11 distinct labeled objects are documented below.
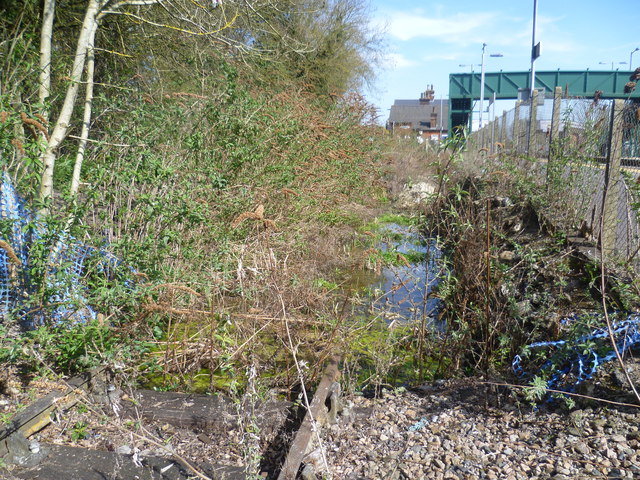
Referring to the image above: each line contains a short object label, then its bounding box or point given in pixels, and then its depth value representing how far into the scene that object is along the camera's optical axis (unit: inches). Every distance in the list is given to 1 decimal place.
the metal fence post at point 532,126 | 410.6
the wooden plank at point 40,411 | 137.0
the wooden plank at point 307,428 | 128.5
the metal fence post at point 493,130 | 675.1
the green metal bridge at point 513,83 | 1421.0
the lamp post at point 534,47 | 709.9
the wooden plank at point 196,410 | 159.8
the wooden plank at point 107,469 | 131.2
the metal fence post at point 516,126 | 458.7
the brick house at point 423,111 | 2851.9
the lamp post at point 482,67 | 1229.7
